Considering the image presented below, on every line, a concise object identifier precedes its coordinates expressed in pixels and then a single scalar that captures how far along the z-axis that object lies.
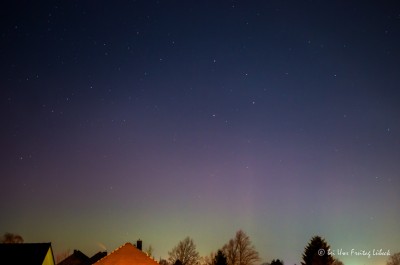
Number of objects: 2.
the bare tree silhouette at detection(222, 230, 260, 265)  80.19
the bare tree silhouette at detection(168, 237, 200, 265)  90.19
